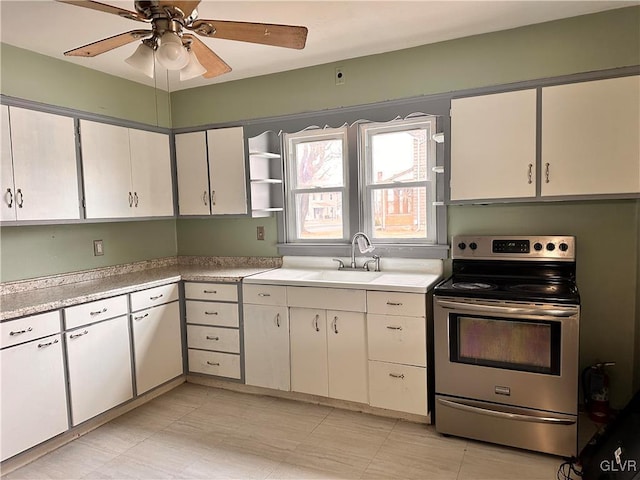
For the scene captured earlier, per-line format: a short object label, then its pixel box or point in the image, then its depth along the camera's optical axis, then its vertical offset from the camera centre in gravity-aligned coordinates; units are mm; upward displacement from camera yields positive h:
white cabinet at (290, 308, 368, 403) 2883 -942
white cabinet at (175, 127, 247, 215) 3537 +359
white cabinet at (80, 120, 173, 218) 3107 +356
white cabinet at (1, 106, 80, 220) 2621 +341
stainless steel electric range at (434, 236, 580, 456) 2330 -816
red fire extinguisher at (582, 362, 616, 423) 2664 -1129
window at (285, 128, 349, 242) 3523 +220
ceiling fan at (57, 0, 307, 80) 1680 +762
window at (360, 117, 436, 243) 3221 +223
